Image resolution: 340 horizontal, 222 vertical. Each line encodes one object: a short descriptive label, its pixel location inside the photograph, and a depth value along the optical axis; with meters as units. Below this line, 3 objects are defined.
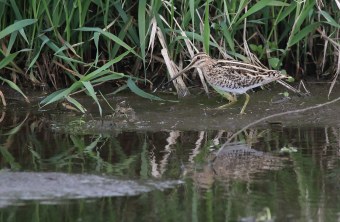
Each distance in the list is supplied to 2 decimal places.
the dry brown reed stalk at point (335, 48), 16.59
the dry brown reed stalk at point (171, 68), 16.41
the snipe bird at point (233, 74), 16.23
